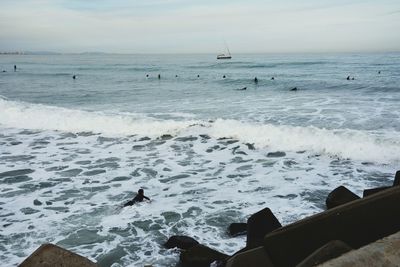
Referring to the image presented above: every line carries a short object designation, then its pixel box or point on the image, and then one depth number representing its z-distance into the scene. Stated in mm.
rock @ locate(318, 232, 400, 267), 2541
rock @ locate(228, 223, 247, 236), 6508
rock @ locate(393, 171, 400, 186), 5794
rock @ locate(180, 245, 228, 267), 4938
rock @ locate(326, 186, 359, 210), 5596
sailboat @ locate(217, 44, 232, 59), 104438
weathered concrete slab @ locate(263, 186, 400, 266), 3469
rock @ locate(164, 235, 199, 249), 5832
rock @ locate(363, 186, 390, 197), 5438
